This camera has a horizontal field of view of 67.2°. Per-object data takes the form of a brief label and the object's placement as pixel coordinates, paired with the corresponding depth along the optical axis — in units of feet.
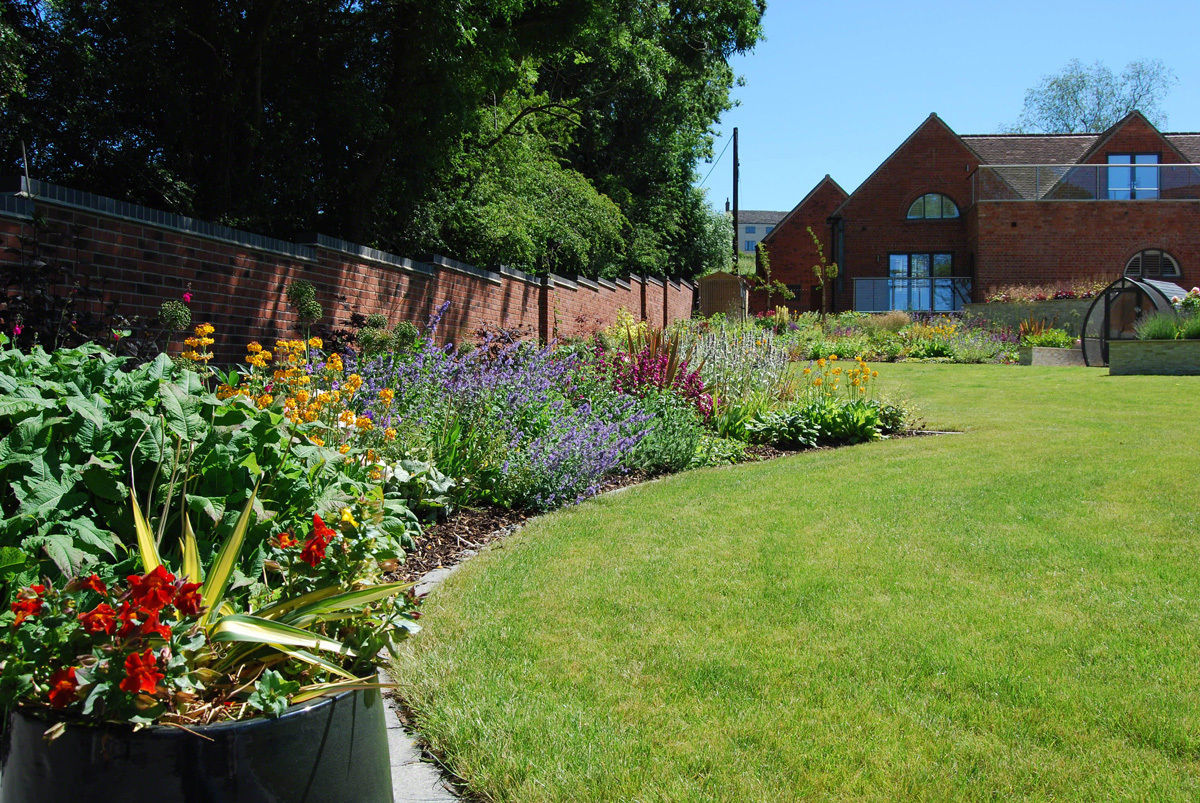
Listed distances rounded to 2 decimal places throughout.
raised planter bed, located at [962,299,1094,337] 78.07
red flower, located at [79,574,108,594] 6.07
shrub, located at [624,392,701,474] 24.68
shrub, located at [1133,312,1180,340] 52.26
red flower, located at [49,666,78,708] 5.56
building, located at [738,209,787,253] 395.14
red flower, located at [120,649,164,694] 5.36
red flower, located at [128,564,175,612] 5.65
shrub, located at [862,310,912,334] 82.07
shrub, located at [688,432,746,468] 26.43
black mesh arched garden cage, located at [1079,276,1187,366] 63.87
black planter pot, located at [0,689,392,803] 5.55
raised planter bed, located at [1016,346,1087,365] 64.64
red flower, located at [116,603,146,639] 5.64
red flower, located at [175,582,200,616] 5.93
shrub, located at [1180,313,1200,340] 51.47
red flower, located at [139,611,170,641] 5.65
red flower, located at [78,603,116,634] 5.63
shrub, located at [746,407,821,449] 30.14
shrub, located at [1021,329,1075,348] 70.13
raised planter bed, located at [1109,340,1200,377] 50.80
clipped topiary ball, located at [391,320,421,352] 25.82
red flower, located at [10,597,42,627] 5.90
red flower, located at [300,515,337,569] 7.29
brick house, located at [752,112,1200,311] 96.02
